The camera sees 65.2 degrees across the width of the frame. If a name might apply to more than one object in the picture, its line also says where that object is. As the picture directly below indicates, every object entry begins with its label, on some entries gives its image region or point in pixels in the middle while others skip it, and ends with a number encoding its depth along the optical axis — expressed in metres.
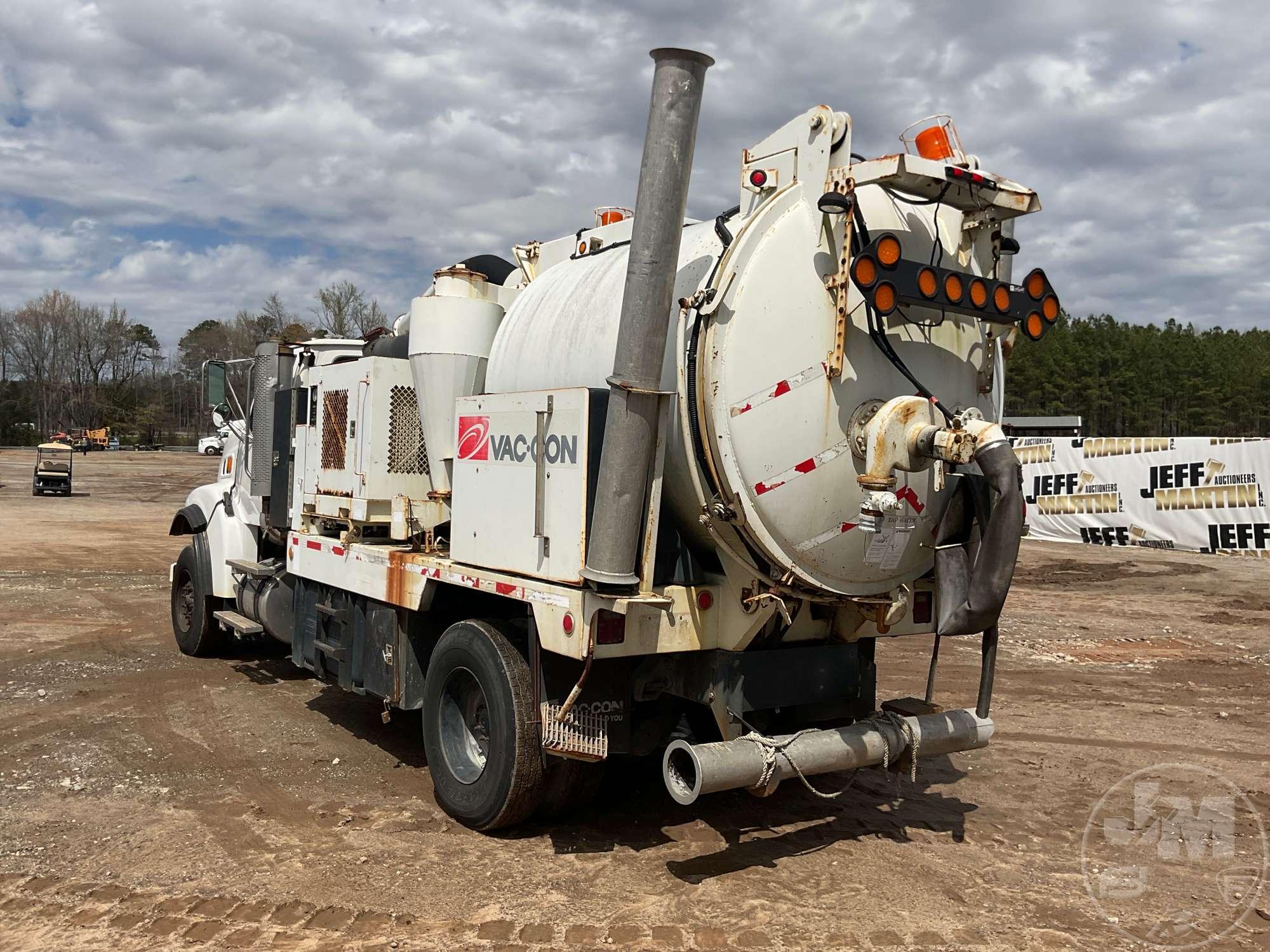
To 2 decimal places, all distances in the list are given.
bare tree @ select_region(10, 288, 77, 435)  84.50
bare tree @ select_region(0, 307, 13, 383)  86.26
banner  18.61
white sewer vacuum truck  4.16
